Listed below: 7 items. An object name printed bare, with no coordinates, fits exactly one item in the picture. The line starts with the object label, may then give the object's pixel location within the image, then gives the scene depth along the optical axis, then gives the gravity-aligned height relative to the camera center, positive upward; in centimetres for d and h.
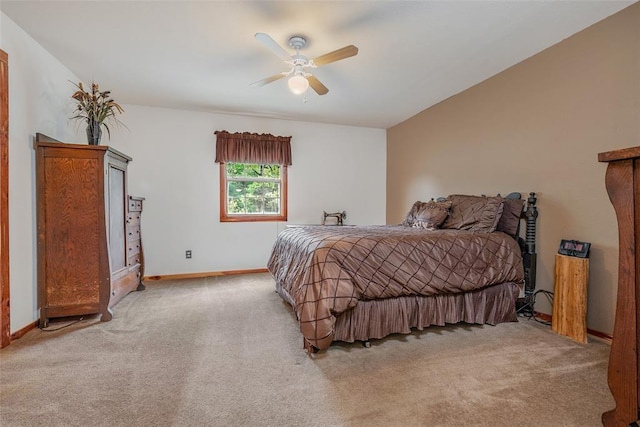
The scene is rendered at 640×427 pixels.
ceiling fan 219 +117
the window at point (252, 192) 470 +25
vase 277 +69
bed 209 -53
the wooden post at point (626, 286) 114 -31
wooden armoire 256 -19
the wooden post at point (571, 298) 229 -73
